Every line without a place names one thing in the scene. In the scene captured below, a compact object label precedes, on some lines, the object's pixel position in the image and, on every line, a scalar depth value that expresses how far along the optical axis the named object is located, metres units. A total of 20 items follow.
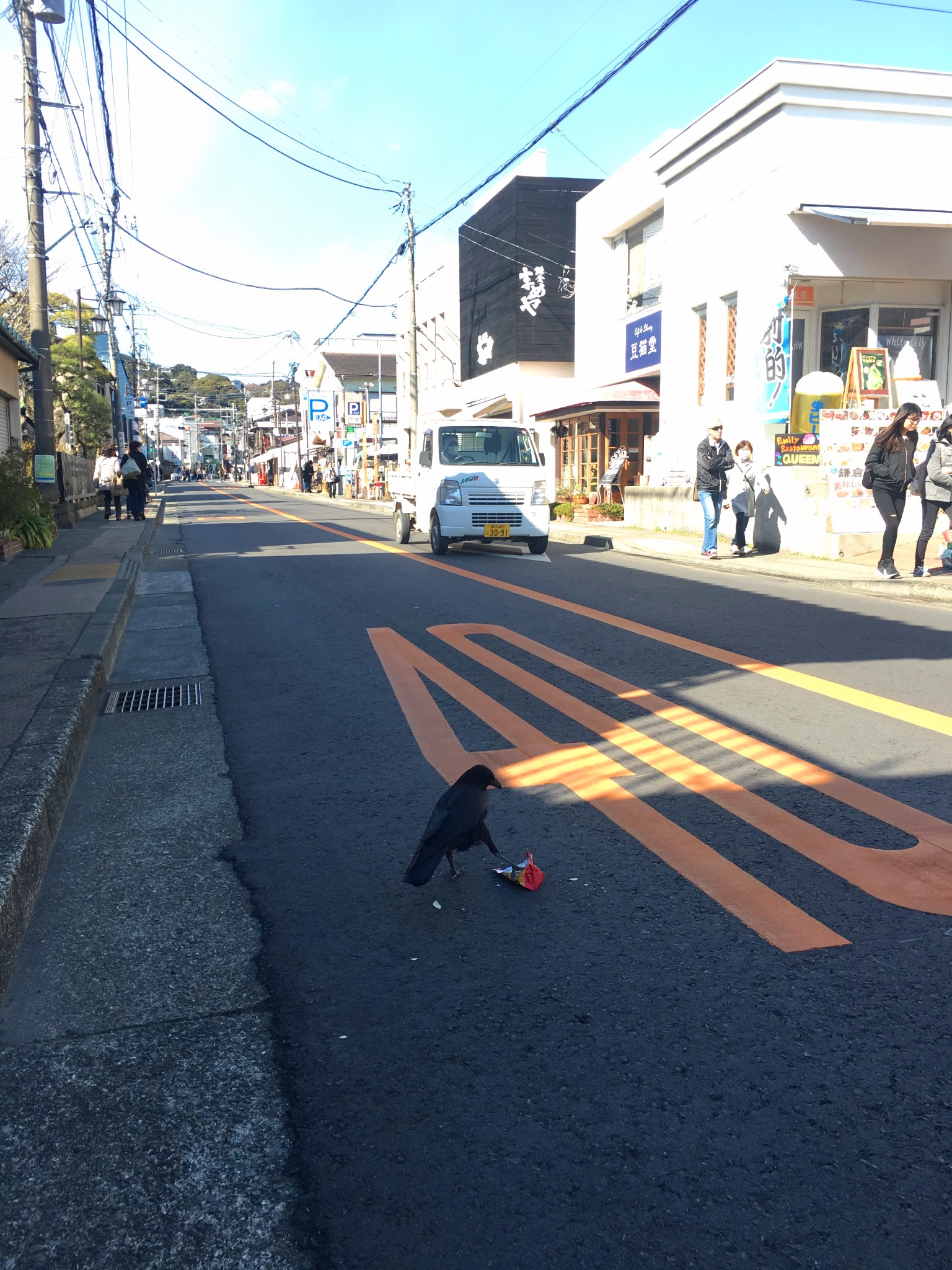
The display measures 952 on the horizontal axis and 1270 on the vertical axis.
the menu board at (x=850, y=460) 13.88
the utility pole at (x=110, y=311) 36.28
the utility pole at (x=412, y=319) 31.44
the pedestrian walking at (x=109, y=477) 24.08
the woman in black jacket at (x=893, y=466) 11.27
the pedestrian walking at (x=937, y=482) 11.08
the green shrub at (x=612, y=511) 23.98
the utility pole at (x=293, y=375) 82.51
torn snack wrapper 3.62
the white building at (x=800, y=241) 16.23
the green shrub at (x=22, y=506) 14.62
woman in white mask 15.51
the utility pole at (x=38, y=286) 18.39
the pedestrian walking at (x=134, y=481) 23.47
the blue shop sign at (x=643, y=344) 23.83
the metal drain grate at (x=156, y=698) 6.62
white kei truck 15.80
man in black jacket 14.58
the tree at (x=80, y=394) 34.25
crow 3.38
